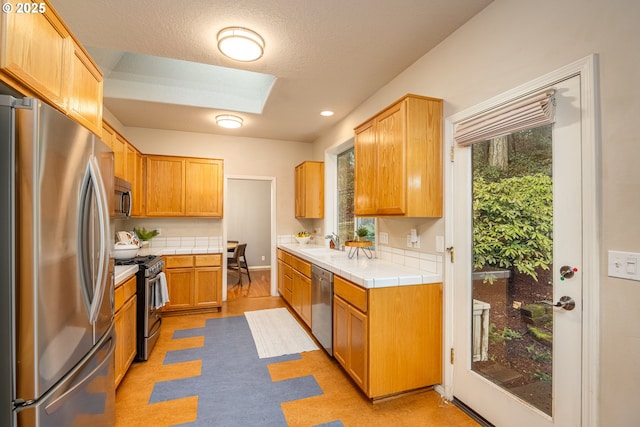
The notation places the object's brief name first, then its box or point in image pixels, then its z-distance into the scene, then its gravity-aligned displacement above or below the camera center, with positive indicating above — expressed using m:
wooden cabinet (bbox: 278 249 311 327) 3.53 -0.92
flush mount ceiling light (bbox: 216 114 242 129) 3.97 +1.26
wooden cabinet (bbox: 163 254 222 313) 4.16 -0.95
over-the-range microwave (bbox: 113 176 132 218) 2.99 +0.17
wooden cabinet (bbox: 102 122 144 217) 3.12 +0.63
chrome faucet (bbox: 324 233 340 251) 4.38 -0.37
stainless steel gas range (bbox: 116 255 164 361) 2.83 -0.86
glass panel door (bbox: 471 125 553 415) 1.65 -0.29
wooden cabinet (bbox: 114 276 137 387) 2.28 -0.92
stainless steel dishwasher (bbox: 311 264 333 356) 2.82 -0.91
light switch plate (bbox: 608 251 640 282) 1.25 -0.21
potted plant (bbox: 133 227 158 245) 4.45 -0.29
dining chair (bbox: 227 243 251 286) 5.98 -0.91
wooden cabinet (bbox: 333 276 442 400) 2.15 -0.91
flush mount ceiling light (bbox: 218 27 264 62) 2.22 +1.30
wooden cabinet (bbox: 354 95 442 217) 2.28 +0.45
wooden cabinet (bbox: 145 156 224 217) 4.42 +0.42
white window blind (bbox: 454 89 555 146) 1.55 +0.56
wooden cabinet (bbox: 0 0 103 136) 1.17 +0.73
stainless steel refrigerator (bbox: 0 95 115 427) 1.09 -0.21
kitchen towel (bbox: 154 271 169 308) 3.08 -0.81
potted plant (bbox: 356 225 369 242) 3.33 -0.19
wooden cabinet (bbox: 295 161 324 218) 4.79 +0.42
